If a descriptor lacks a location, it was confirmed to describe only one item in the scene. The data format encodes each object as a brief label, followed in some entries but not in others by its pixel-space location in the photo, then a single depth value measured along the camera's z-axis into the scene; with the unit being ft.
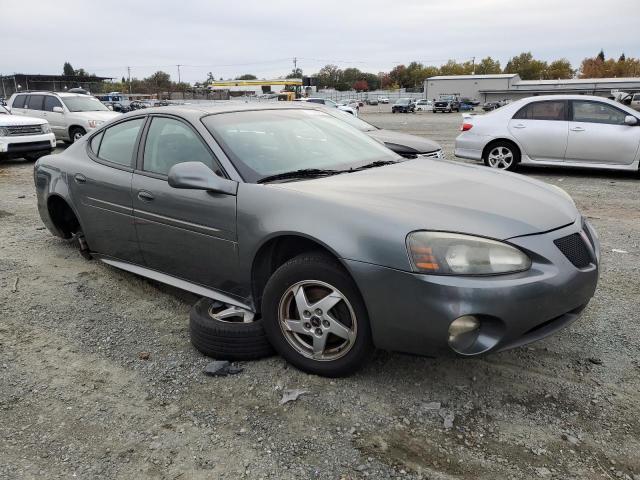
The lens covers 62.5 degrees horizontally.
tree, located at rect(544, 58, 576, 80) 404.36
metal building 221.46
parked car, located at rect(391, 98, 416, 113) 179.52
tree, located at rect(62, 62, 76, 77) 485.97
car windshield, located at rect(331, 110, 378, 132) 30.63
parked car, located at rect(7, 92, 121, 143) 49.21
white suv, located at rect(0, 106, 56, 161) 41.16
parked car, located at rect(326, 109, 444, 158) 26.37
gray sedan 8.30
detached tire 10.44
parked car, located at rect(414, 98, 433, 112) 195.00
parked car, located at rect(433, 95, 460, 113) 175.92
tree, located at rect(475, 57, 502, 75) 422.00
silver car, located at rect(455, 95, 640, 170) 30.27
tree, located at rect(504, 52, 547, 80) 404.36
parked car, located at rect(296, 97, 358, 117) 89.88
